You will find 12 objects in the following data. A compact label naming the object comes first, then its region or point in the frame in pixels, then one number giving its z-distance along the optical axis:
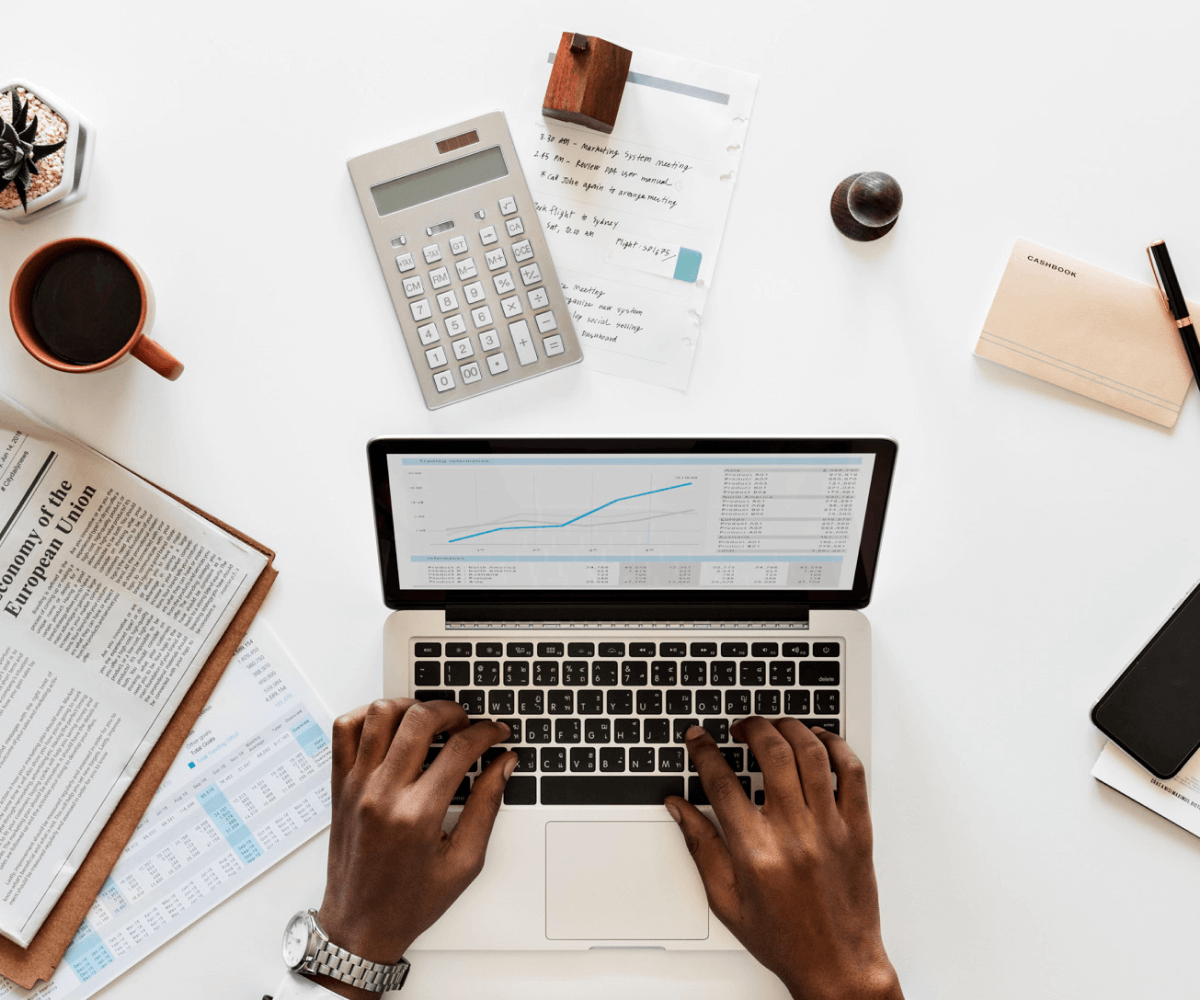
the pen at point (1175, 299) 0.75
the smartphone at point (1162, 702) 0.77
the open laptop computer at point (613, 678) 0.71
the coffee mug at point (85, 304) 0.72
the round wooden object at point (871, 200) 0.70
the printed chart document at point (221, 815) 0.77
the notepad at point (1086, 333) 0.76
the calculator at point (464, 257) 0.75
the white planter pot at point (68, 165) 0.72
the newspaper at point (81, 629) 0.76
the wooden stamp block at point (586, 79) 0.71
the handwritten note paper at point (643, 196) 0.75
